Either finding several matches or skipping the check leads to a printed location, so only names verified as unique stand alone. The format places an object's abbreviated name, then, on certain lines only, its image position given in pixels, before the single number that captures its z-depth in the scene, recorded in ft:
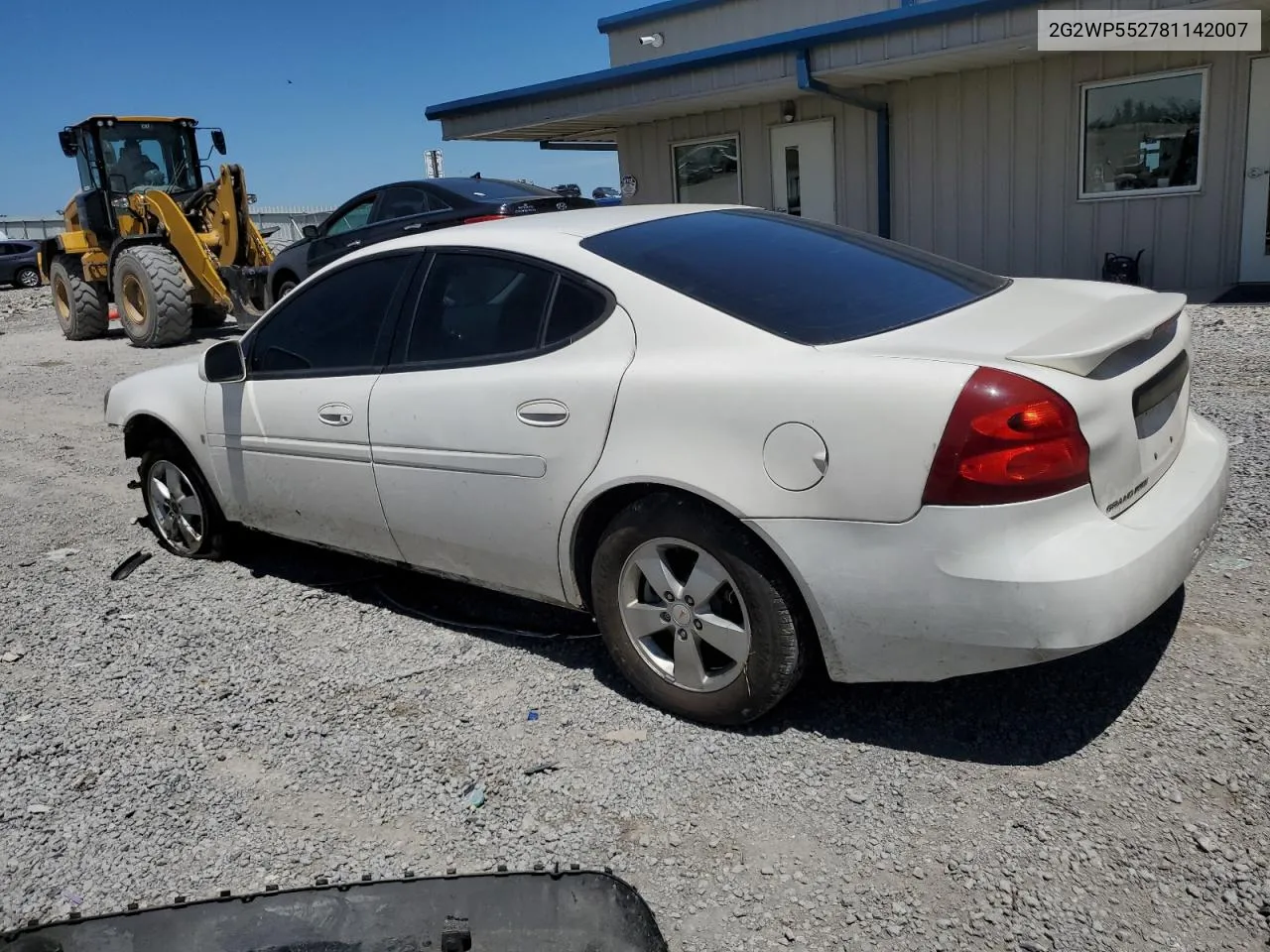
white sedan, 8.46
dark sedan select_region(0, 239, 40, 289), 92.17
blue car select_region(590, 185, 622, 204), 57.36
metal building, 35.53
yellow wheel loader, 45.06
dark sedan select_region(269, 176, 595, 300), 37.29
